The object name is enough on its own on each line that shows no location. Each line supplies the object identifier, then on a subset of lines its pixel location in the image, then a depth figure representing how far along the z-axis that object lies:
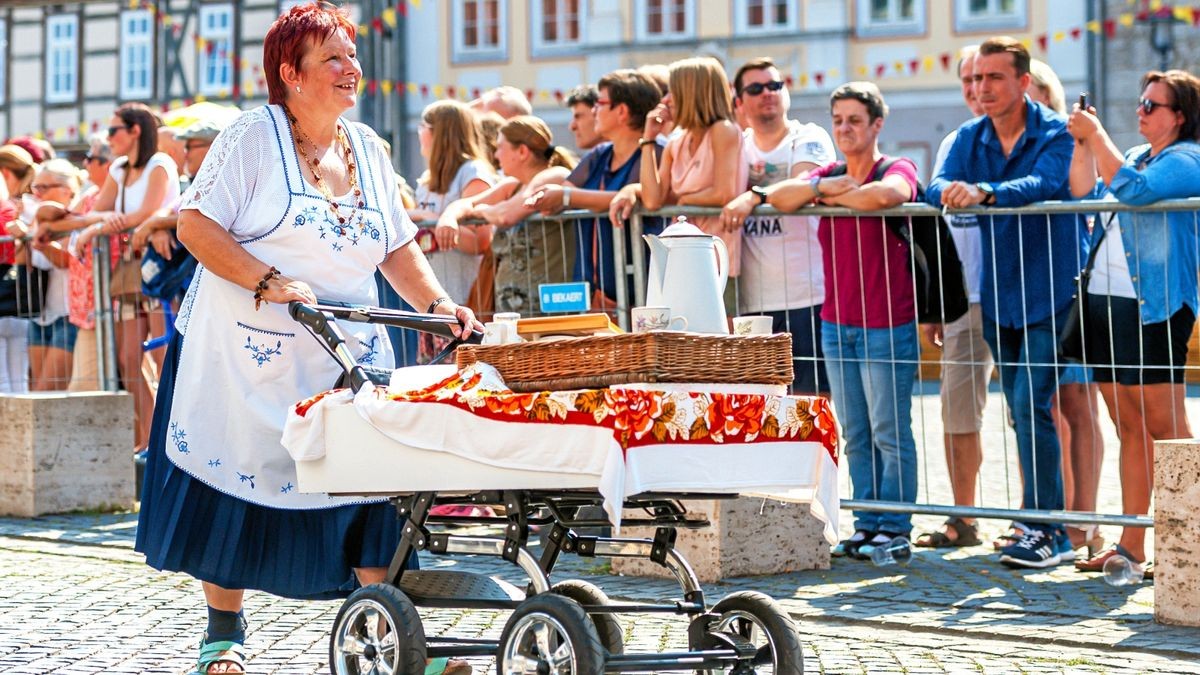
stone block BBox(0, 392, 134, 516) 9.89
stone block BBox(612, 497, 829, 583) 7.46
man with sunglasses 8.27
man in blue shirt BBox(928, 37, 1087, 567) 7.69
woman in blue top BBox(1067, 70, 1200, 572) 7.29
